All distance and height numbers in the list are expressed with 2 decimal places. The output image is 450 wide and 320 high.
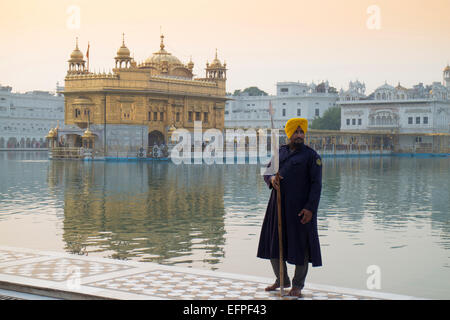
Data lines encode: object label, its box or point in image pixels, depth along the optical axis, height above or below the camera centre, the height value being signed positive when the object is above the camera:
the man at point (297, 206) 7.44 -0.66
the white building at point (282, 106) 106.25 +5.29
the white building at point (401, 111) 88.19 +3.84
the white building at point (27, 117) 101.88 +3.50
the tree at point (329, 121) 102.25 +2.85
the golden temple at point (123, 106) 55.38 +2.71
